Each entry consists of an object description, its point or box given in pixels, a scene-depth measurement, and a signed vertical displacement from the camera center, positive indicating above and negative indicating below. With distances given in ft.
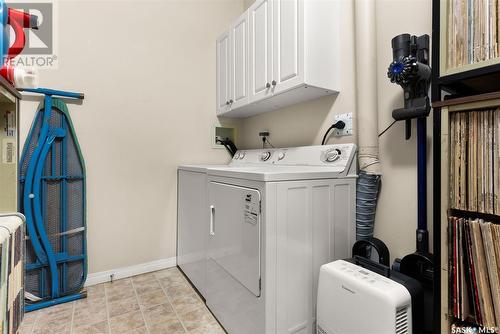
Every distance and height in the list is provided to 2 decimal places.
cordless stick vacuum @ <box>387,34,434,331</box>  3.82 +0.92
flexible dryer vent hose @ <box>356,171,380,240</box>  4.76 -0.72
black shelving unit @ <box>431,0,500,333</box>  2.91 +0.46
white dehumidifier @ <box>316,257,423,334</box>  3.02 -1.75
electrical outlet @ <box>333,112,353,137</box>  5.28 +0.87
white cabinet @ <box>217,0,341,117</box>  5.18 +2.60
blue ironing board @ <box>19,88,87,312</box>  5.81 -0.93
